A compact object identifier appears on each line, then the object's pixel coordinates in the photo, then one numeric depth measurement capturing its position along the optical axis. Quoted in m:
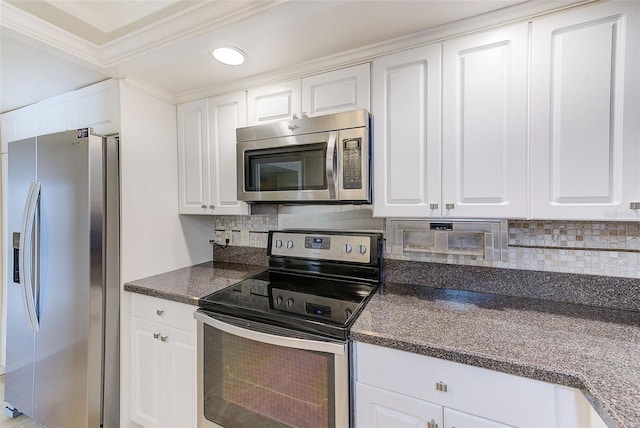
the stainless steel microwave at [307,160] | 1.43
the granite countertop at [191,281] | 1.52
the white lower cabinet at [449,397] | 0.83
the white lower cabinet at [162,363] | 1.47
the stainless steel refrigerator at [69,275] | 1.58
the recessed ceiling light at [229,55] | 1.43
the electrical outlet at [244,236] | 2.18
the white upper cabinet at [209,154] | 1.83
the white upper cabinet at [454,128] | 1.18
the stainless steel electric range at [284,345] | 1.12
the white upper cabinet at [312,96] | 1.48
